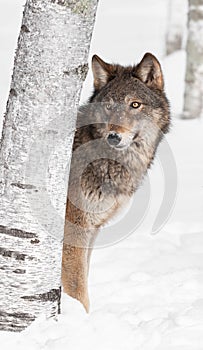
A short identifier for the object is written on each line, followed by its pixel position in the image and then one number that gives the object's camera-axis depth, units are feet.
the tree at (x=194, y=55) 33.01
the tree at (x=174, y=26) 50.85
